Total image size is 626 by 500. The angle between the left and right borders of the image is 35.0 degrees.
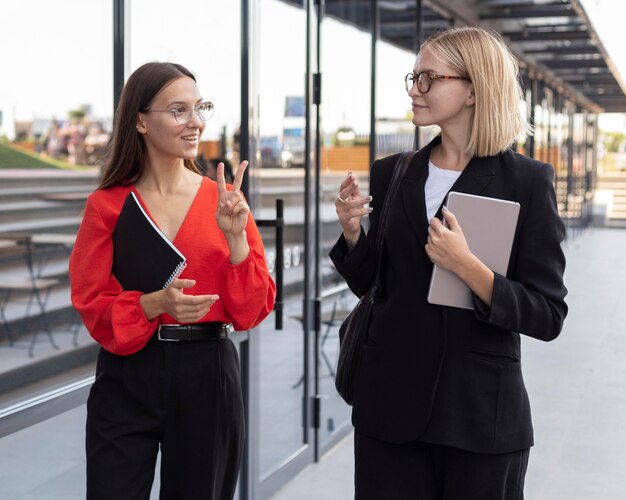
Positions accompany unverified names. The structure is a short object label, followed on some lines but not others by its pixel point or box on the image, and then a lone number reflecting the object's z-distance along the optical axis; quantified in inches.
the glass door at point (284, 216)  161.0
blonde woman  80.4
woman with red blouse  85.4
